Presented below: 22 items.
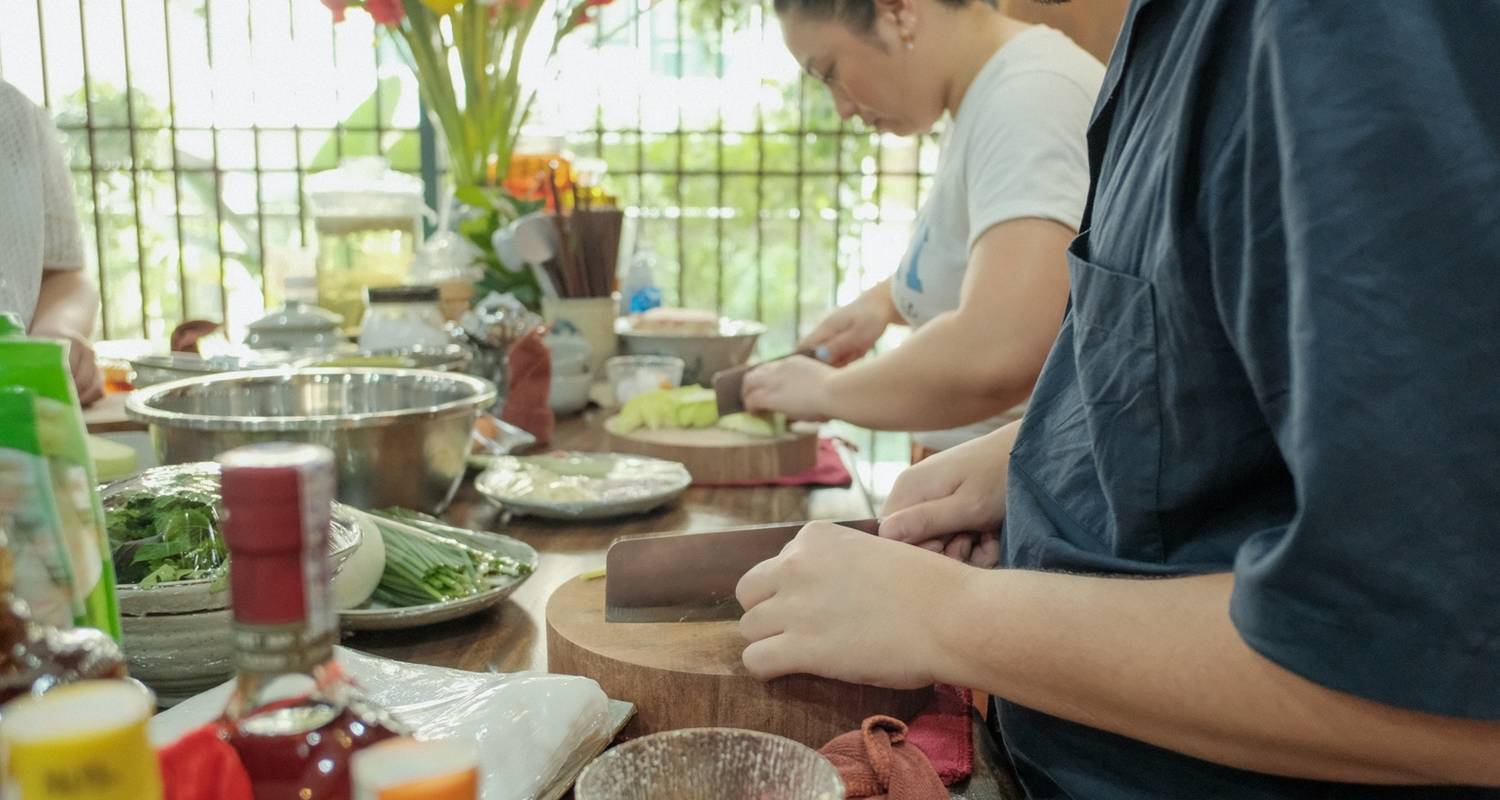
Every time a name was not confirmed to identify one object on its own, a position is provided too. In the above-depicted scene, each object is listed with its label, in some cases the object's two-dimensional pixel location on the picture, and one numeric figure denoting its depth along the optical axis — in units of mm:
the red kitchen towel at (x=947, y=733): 879
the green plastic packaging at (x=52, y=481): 484
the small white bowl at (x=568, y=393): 2426
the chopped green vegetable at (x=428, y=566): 1125
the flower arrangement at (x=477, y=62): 3094
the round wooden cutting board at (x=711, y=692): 923
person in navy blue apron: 548
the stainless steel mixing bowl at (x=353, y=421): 1314
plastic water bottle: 3170
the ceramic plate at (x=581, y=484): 1561
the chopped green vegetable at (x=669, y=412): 2072
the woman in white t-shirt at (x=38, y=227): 2105
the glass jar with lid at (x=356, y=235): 3072
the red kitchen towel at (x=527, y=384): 2076
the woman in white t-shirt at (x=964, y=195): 1822
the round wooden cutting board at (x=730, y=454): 1902
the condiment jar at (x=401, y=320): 2197
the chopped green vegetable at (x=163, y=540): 875
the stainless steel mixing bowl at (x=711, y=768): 649
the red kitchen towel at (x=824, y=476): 1917
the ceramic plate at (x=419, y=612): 1068
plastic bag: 751
